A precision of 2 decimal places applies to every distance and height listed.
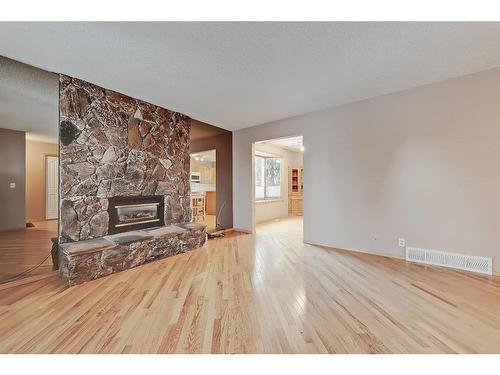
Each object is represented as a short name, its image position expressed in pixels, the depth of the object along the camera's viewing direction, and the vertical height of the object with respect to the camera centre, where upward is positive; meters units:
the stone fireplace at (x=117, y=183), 2.96 +0.08
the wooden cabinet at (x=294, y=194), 8.74 -0.22
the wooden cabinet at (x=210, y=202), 9.52 -0.61
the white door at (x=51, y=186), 7.20 +0.07
